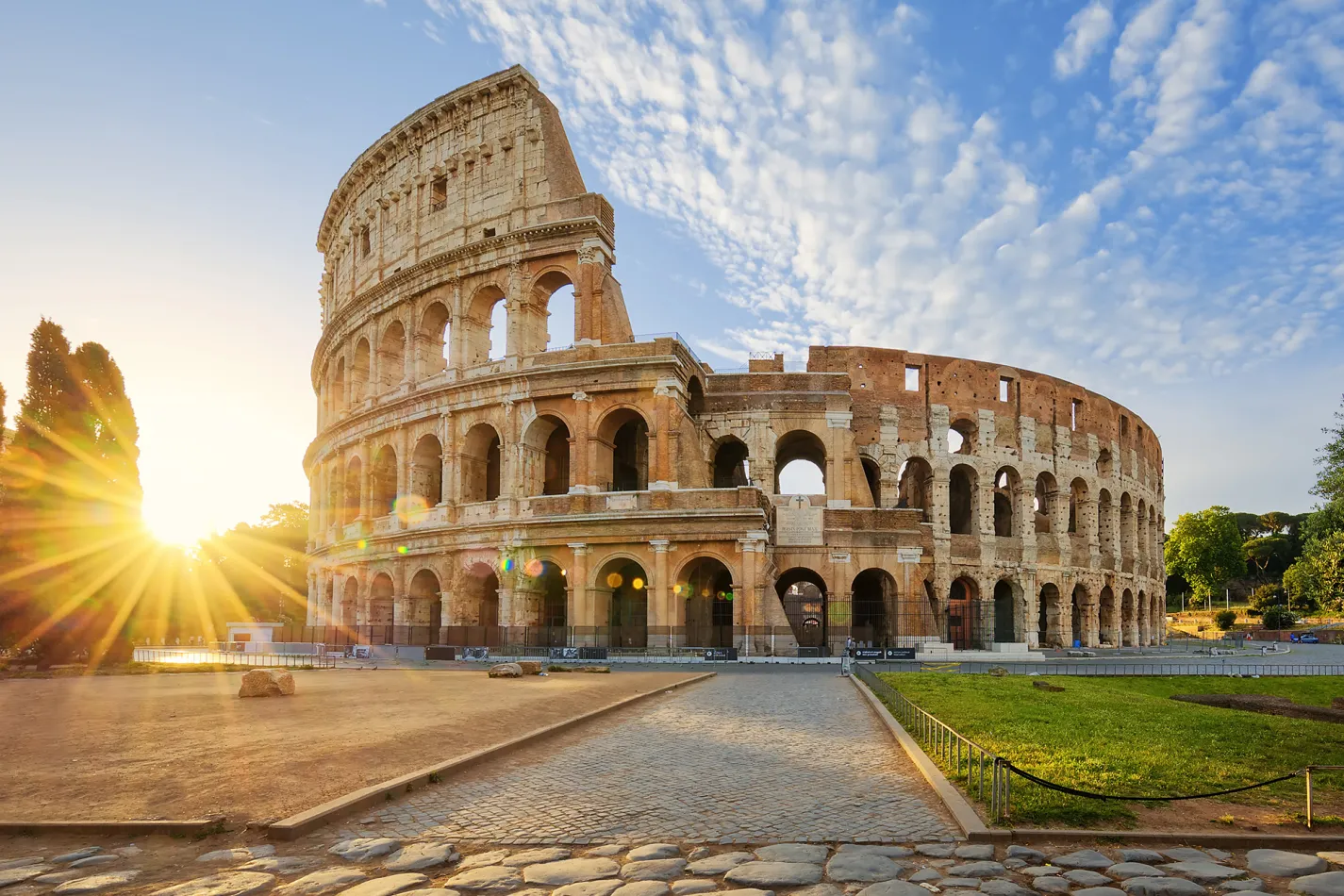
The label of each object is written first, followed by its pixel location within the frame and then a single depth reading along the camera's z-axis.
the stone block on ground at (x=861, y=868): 5.32
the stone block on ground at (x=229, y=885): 5.09
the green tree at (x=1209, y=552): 79.44
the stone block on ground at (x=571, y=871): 5.27
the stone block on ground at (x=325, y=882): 5.09
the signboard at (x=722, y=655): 28.00
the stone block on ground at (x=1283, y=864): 5.37
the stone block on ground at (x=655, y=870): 5.37
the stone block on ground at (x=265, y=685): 15.81
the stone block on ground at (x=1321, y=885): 4.95
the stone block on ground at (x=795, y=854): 5.66
